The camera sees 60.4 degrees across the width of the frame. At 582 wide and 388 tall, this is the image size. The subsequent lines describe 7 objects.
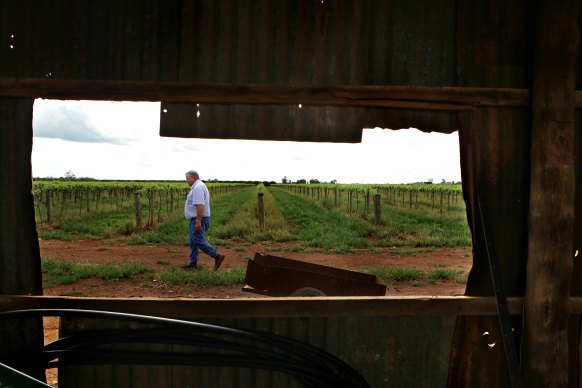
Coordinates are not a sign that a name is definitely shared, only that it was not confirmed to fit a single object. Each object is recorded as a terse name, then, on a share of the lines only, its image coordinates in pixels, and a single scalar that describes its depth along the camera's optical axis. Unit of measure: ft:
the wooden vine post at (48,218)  60.44
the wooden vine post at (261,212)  53.21
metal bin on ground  15.85
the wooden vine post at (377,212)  59.16
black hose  8.82
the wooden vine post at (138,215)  52.45
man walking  28.40
